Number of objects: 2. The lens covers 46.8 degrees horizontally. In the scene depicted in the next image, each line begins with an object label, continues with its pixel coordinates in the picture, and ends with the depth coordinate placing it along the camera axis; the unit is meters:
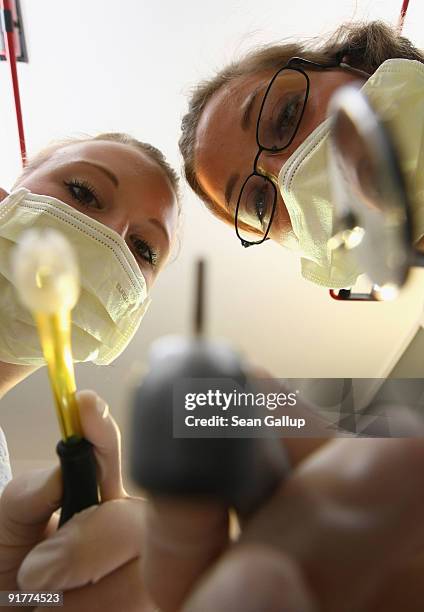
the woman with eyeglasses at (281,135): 0.45
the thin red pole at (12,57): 0.55
